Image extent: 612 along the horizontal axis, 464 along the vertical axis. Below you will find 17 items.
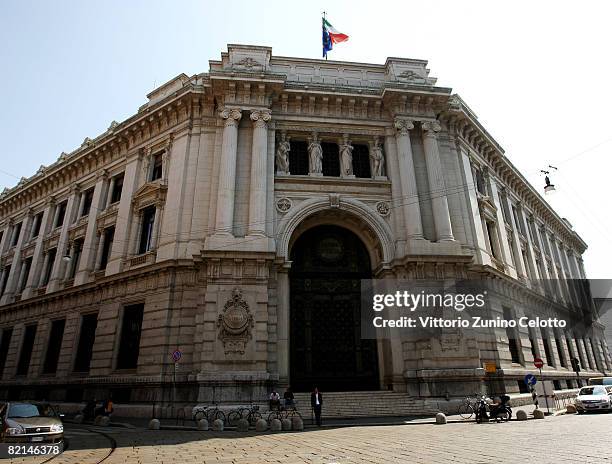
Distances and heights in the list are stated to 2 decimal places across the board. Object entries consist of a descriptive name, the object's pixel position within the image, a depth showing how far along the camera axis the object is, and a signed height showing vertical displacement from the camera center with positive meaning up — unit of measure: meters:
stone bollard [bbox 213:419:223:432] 13.45 -1.49
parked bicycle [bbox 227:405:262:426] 14.50 -1.28
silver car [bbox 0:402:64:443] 8.87 -0.93
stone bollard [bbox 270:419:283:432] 13.04 -1.50
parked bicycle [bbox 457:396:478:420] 16.10 -1.24
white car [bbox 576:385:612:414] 16.50 -1.06
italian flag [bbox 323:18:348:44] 24.66 +20.49
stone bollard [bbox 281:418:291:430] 13.13 -1.46
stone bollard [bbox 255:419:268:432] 13.20 -1.51
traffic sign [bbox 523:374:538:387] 16.56 -0.22
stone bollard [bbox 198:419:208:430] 13.33 -1.45
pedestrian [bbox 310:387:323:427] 13.84 -0.88
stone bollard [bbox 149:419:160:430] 13.91 -1.50
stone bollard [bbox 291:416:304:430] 13.04 -1.45
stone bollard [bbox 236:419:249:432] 13.34 -1.51
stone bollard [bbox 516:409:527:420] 14.68 -1.43
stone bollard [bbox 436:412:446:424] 13.69 -1.42
